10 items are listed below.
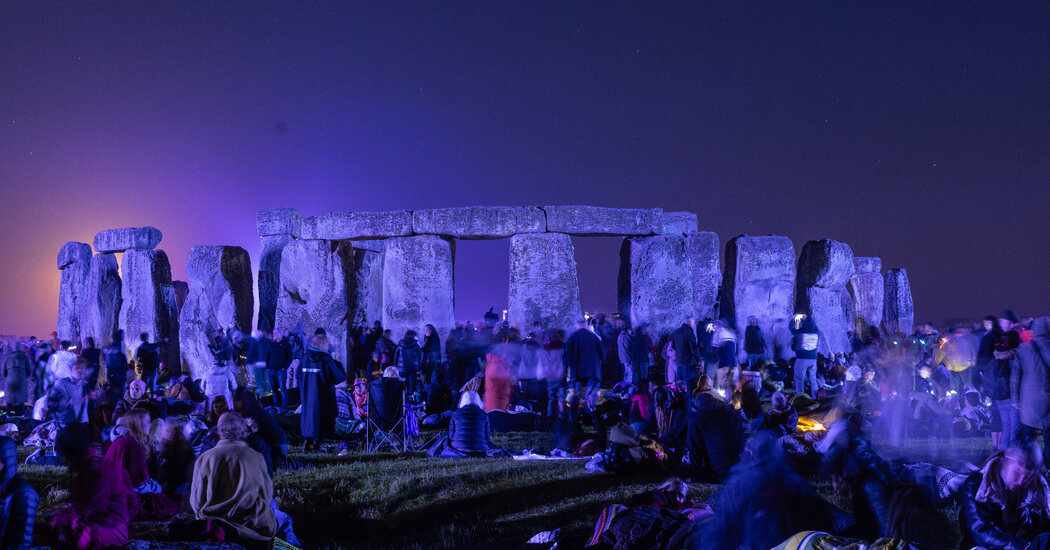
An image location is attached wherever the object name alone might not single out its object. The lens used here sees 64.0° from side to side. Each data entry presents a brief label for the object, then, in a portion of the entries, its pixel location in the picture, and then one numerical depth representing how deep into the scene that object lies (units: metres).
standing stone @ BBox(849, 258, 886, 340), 24.84
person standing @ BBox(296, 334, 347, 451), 9.83
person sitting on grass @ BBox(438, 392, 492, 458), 9.60
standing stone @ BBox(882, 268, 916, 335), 25.59
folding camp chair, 10.08
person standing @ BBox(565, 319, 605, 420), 11.80
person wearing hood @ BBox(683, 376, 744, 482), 6.99
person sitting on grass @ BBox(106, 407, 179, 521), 6.52
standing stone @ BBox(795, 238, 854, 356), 18.38
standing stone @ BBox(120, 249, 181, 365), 18.88
